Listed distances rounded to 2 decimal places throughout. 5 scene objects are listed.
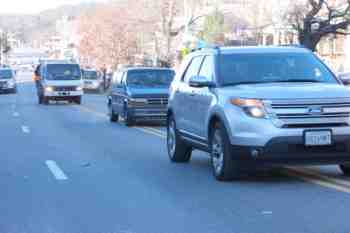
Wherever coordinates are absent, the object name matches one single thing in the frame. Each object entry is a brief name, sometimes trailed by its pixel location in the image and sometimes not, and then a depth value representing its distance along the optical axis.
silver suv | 10.47
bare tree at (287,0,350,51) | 38.47
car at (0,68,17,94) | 59.25
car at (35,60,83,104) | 41.22
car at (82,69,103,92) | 65.12
